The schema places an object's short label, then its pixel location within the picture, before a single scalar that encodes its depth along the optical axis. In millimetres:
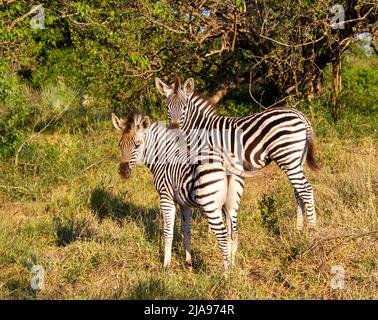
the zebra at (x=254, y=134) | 13680
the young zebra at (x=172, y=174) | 10141
